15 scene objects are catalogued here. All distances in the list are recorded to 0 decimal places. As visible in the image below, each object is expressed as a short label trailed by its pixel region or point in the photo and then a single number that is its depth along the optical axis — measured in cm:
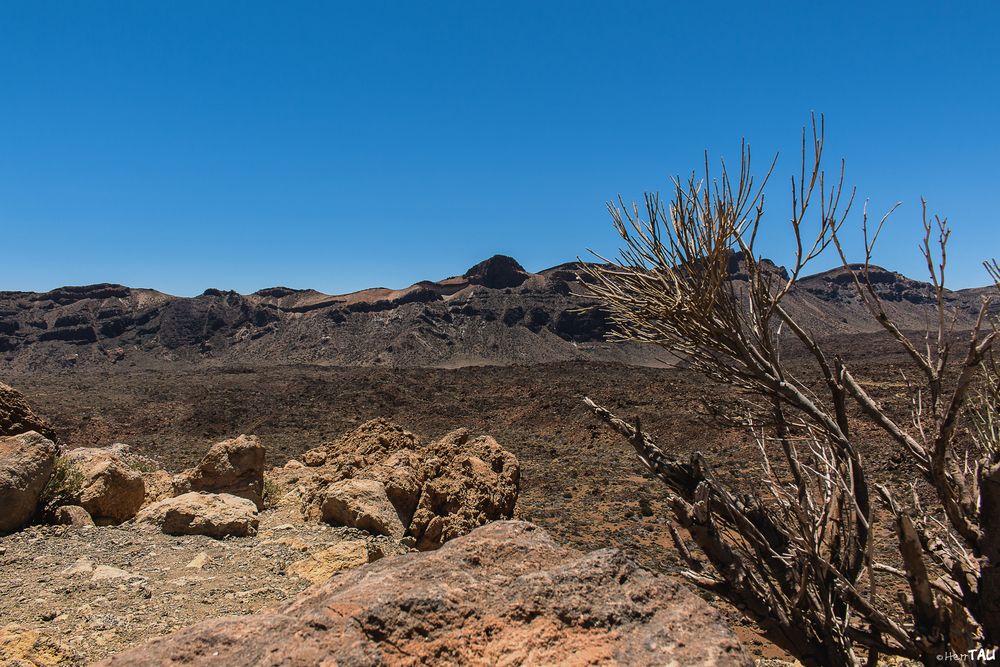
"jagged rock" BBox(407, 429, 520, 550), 719
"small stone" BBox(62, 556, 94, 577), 516
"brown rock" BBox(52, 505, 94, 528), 648
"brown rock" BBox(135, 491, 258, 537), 654
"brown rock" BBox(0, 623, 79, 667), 349
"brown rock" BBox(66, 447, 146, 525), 707
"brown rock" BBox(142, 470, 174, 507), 875
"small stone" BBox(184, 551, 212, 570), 573
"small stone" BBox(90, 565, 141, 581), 509
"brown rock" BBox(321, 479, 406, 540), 732
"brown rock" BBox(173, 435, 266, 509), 892
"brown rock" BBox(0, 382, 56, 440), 684
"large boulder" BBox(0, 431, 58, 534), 597
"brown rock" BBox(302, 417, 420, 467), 1130
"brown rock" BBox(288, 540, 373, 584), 590
